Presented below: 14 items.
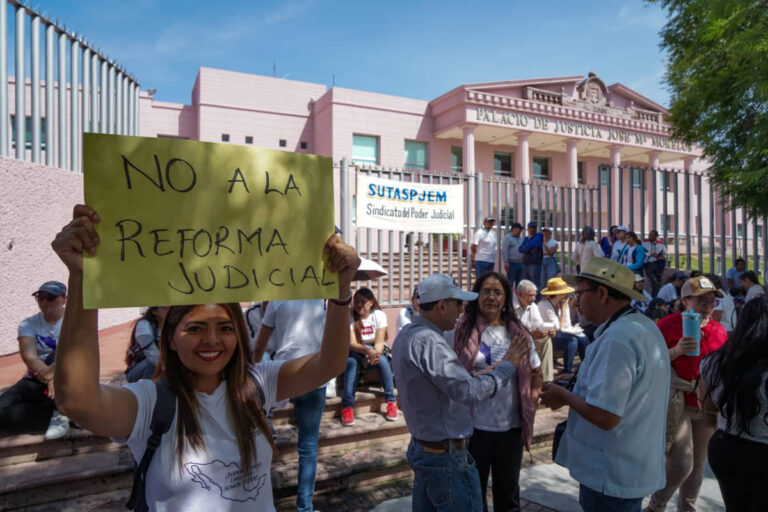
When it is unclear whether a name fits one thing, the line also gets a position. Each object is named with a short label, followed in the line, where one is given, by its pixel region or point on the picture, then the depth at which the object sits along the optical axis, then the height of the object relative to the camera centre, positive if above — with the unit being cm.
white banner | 892 +97
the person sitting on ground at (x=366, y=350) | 529 -110
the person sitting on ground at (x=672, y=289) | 838 -61
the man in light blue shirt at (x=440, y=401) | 250 -78
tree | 780 +351
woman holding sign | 141 -47
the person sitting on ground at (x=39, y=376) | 426 -105
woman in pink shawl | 312 -91
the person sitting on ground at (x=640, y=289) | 691 -49
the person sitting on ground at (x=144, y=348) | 382 -72
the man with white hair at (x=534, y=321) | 575 -83
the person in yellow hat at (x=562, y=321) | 663 -94
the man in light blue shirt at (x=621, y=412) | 228 -75
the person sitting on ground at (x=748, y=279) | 891 -46
